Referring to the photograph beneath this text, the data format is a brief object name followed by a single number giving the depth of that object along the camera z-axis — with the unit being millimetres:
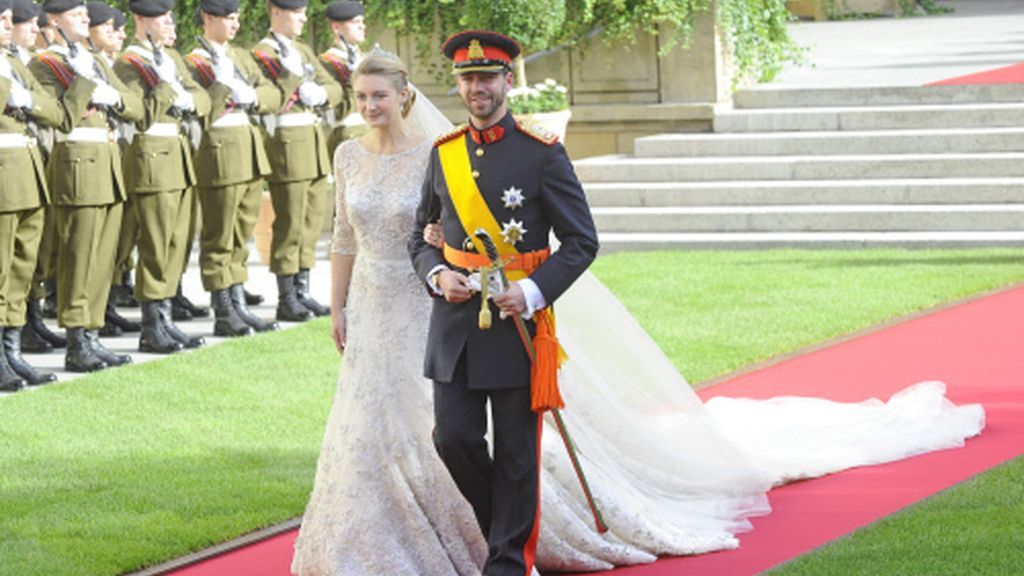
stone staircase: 14930
